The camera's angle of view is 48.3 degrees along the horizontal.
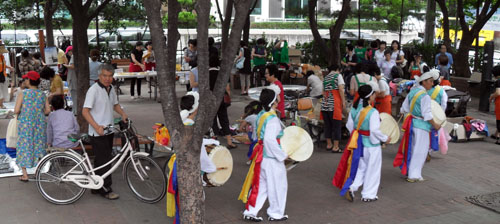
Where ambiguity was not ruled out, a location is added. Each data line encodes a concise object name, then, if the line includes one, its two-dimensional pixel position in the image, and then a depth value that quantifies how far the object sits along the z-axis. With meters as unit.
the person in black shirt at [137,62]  15.62
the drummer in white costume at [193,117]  6.16
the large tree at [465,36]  16.75
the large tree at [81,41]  9.29
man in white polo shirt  6.86
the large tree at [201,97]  5.23
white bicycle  6.85
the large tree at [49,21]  18.22
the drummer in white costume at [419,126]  7.92
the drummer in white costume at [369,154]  7.03
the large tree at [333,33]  15.12
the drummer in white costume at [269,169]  6.27
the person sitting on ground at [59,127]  7.89
